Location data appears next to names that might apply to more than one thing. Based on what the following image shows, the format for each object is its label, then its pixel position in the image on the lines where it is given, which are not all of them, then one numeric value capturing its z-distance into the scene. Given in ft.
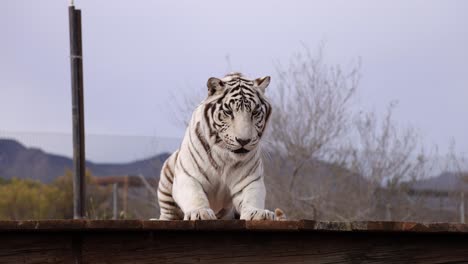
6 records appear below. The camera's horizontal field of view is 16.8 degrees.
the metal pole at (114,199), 94.25
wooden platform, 22.28
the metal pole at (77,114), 53.98
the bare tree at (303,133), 103.58
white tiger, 30.52
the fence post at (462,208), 96.95
